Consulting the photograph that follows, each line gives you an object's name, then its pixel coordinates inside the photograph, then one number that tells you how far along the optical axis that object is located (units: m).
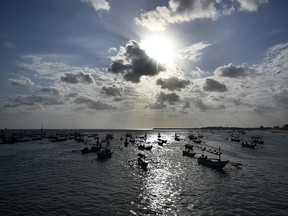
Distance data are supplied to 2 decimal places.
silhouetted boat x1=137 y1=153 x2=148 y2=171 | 55.20
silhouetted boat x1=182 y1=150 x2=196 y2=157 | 78.52
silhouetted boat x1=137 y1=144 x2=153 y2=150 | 100.13
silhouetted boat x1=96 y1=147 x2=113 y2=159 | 71.37
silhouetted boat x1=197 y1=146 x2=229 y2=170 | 55.29
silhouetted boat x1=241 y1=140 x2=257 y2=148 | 110.68
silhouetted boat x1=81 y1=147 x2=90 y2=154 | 83.76
